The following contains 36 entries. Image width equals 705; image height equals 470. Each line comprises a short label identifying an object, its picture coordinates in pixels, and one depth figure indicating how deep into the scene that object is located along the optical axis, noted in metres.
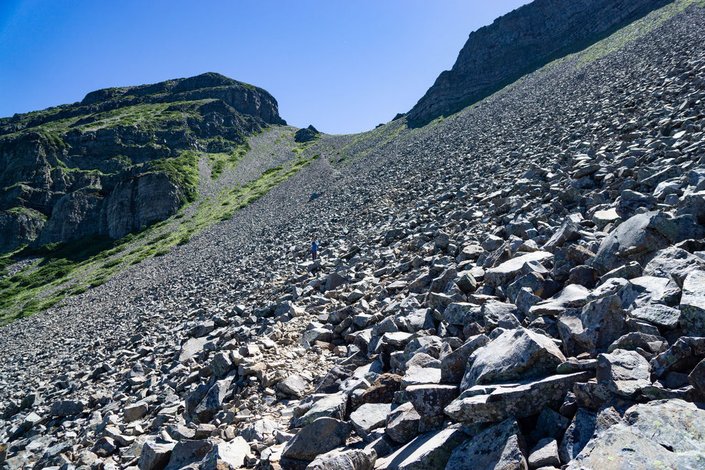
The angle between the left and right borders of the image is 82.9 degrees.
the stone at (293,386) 7.11
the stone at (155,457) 5.81
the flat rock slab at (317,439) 4.78
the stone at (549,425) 3.23
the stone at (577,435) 2.96
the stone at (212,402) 7.30
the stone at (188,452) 5.55
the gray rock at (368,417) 4.77
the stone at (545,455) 2.98
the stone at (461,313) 5.98
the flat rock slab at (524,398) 3.46
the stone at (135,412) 8.41
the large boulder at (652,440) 2.48
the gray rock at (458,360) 4.56
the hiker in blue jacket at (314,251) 17.10
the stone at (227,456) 4.98
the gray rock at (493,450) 3.08
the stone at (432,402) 4.11
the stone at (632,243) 5.40
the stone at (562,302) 4.82
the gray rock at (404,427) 4.21
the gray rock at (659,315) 3.64
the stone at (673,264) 4.18
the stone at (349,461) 4.02
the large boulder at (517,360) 3.73
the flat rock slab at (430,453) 3.57
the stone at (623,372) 3.07
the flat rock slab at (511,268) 6.73
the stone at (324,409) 5.24
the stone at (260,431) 5.74
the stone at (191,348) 10.80
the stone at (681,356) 3.10
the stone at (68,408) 9.98
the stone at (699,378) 2.85
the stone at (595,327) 3.96
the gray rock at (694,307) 3.35
